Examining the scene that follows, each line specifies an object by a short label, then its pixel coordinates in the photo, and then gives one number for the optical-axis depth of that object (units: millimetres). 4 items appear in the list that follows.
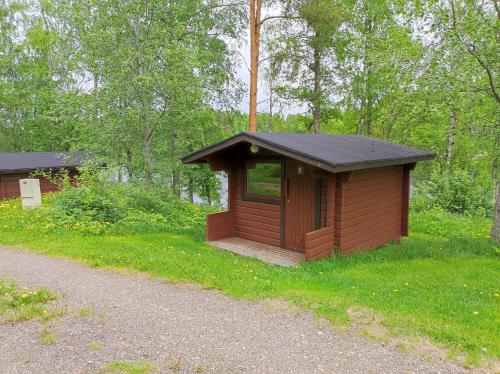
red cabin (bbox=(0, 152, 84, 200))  15922
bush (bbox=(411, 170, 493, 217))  14133
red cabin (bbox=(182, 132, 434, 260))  6871
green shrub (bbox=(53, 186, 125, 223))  9691
